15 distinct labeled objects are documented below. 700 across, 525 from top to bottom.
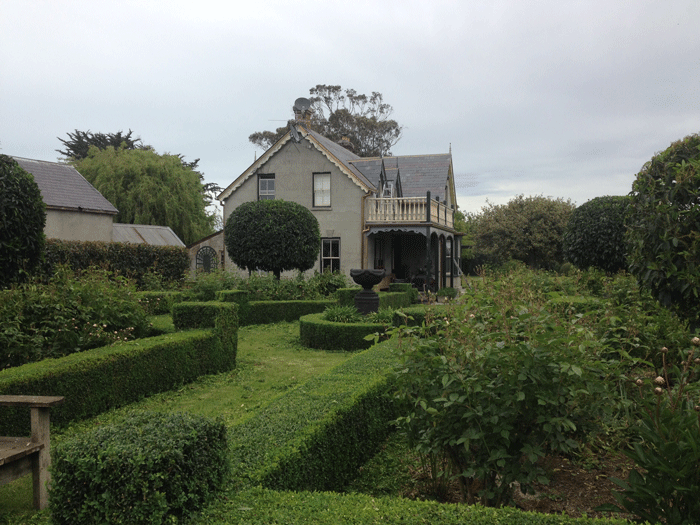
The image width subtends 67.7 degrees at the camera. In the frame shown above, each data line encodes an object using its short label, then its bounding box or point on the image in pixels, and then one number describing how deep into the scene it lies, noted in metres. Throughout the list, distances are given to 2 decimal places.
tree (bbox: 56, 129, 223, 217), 42.84
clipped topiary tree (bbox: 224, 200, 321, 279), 18.97
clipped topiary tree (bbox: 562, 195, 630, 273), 16.95
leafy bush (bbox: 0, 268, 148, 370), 6.98
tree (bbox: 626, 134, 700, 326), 4.59
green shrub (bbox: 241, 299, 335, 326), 15.34
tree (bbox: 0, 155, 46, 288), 7.81
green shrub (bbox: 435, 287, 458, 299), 21.65
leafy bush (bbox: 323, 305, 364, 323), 12.67
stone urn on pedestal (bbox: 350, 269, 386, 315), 13.89
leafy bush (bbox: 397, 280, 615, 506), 3.23
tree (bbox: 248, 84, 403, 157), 44.28
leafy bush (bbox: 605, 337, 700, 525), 2.79
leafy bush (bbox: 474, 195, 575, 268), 31.61
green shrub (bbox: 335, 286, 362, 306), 15.20
